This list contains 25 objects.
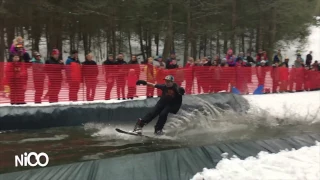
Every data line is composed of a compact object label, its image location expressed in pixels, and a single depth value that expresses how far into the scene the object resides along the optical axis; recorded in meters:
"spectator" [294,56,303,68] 18.68
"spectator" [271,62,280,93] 15.70
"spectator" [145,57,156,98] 12.72
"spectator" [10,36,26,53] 10.46
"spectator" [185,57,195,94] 13.37
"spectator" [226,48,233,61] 15.26
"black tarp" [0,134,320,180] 5.11
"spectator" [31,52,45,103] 10.64
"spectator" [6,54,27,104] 10.23
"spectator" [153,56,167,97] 12.78
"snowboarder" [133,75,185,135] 9.05
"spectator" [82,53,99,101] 11.45
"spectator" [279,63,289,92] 15.91
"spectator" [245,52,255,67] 17.28
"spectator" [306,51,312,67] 22.27
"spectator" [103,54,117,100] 11.87
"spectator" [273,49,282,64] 18.55
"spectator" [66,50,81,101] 11.12
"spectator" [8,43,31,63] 10.52
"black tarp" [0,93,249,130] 9.89
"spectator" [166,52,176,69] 13.68
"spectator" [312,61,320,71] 18.07
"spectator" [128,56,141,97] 12.40
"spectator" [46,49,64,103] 10.85
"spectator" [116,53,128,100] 12.05
